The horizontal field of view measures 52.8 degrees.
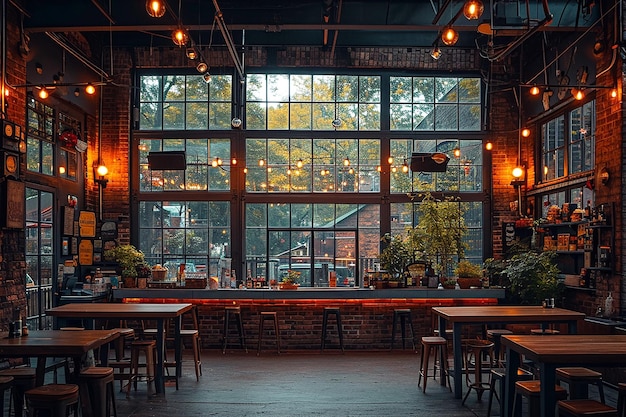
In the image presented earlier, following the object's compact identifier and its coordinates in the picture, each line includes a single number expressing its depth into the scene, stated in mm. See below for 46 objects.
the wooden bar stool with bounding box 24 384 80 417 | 4762
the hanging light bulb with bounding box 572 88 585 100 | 8331
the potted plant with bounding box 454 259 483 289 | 10219
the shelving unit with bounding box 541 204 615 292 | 8227
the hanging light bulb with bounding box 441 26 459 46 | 6633
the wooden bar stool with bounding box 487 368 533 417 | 5770
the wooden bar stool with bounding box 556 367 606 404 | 5125
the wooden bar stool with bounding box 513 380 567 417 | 4926
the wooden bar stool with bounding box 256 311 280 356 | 9414
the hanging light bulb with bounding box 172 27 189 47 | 6859
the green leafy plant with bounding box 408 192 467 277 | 10953
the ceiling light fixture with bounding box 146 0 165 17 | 5961
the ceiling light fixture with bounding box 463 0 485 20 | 5797
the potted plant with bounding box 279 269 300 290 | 9961
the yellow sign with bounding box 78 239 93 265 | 10820
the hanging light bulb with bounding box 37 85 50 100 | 8516
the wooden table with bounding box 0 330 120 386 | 5070
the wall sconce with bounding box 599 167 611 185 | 8289
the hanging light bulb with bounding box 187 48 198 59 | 7953
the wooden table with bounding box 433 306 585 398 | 6719
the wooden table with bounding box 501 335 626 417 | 4590
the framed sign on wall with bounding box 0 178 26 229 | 7838
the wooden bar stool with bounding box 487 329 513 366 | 7461
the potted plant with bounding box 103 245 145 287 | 10570
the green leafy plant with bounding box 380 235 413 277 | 10344
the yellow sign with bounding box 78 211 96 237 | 10812
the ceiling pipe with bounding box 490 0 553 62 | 6402
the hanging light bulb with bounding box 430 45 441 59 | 7397
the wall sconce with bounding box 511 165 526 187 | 11250
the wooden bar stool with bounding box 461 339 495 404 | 6780
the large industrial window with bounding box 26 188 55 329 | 8953
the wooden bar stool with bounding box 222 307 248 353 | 9719
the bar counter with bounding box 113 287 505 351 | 9867
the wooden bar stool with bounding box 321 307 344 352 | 9695
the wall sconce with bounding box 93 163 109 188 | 11320
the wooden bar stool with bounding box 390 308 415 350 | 9727
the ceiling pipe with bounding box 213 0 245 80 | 7800
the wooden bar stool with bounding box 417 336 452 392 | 7246
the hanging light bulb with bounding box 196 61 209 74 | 8625
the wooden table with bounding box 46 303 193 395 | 6930
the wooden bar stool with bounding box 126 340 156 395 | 7180
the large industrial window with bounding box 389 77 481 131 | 11953
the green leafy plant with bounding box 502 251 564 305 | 9391
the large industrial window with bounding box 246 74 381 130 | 11875
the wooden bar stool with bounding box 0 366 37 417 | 5406
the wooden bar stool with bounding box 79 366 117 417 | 5461
